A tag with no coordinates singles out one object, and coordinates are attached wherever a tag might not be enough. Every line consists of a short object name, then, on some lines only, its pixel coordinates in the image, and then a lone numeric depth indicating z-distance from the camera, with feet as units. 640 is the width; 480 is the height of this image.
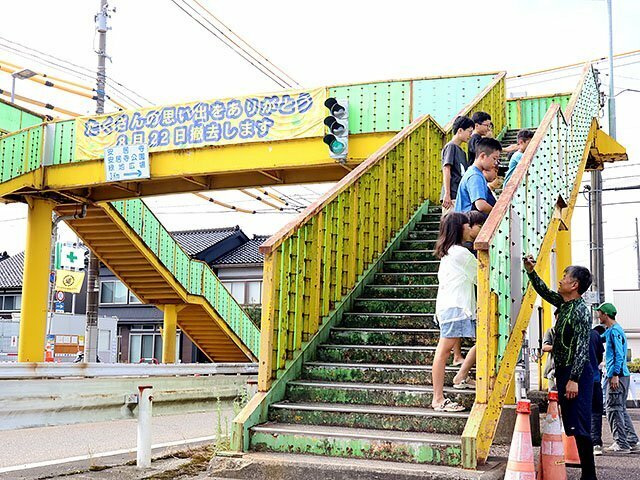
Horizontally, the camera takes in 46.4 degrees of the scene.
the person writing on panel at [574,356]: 19.66
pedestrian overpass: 20.34
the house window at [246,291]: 135.13
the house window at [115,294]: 144.46
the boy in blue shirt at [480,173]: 23.02
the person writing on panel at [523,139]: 30.89
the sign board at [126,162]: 51.75
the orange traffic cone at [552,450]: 19.48
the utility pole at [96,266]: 68.80
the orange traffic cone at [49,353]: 87.90
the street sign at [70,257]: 86.48
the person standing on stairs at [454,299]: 20.13
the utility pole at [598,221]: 67.41
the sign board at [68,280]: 86.07
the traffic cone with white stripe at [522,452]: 16.76
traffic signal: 46.78
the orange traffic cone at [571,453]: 24.92
